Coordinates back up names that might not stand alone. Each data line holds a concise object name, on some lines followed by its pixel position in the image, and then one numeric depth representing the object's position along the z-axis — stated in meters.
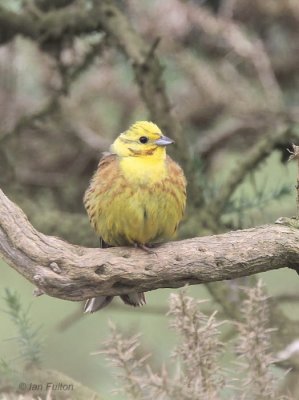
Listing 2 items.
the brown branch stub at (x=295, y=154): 5.40
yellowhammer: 6.89
